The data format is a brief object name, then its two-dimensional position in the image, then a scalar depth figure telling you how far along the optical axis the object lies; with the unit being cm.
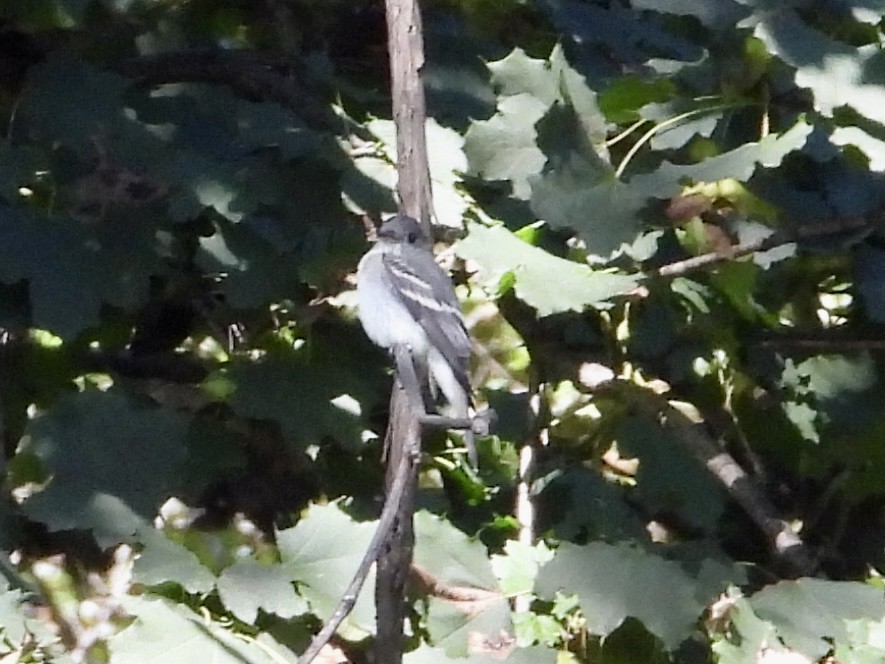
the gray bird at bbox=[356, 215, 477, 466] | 509
